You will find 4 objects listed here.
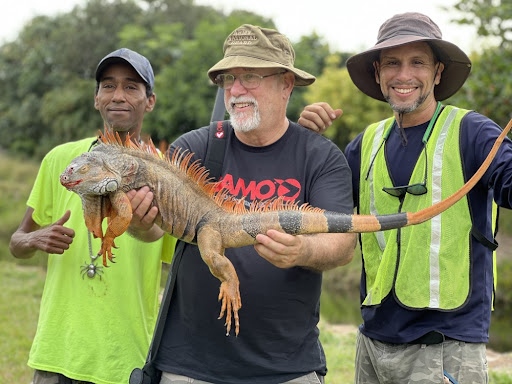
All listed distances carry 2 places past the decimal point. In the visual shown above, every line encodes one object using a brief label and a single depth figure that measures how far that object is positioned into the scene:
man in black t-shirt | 3.59
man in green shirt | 4.19
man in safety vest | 3.80
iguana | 3.14
